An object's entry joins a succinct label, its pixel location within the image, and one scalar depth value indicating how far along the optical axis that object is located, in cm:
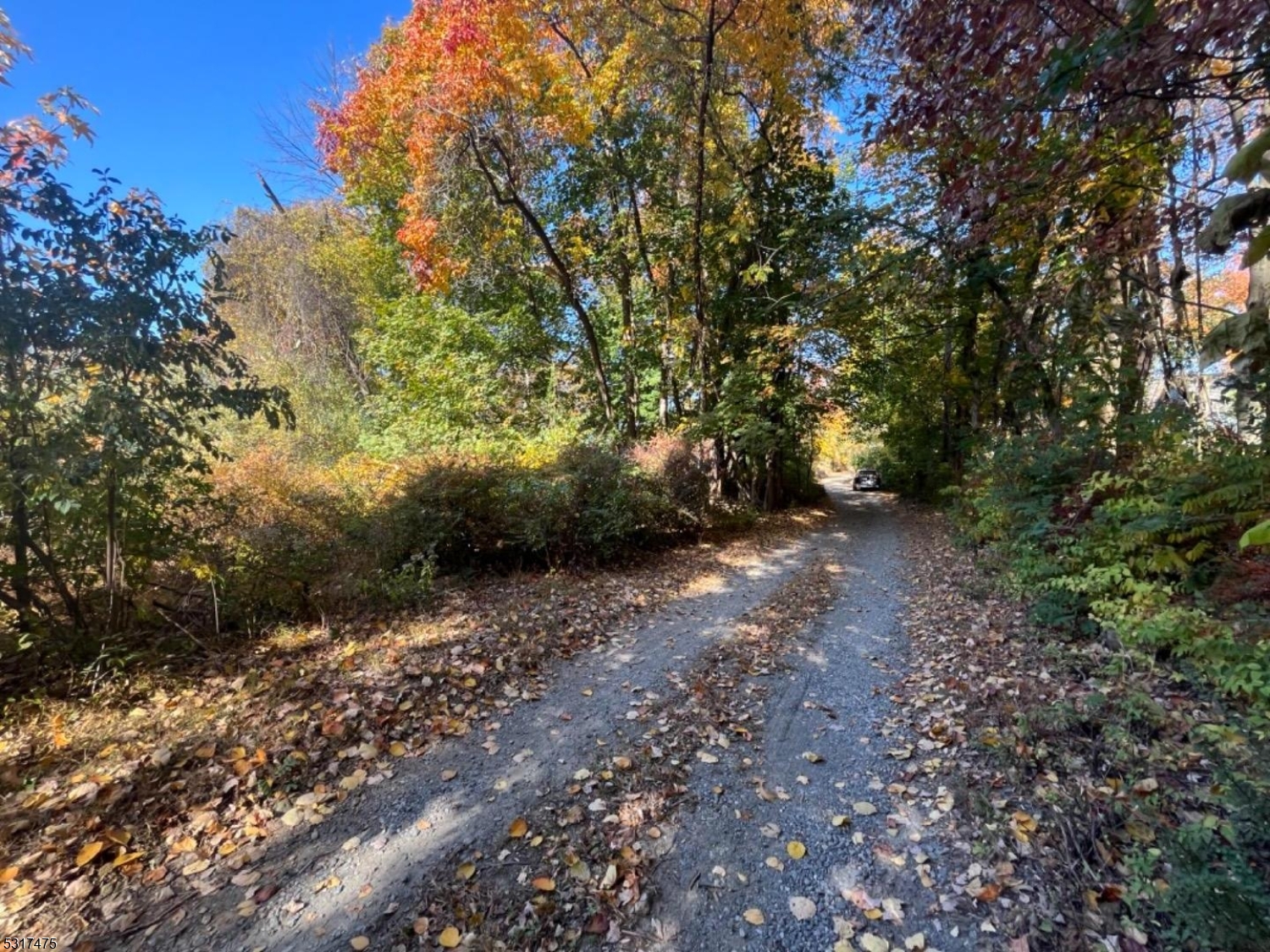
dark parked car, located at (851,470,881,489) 2702
